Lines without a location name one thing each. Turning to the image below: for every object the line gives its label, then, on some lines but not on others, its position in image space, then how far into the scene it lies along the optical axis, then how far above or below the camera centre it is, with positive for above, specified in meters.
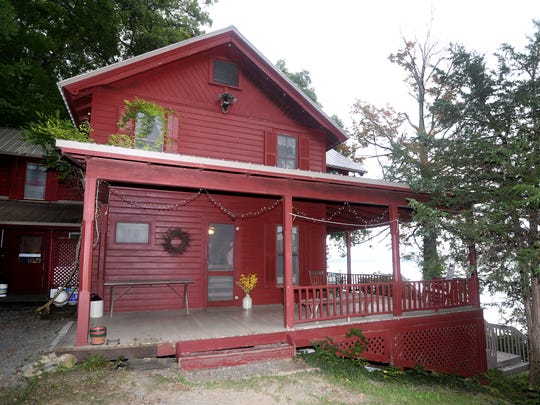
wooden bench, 7.02 -0.65
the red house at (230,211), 6.14 +1.02
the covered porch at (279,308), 5.20 -1.22
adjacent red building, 11.71 +0.77
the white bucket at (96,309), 6.92 -1.15
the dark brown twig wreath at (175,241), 8.15 +0.28
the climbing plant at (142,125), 7.41 +2.91
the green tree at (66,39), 16.19 +11.63
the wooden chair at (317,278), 9.19 -0.69
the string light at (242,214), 8.57 +1.08
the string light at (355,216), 9.71 +1.15
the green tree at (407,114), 17.50 +7.60
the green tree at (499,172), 6.98 +1.80
